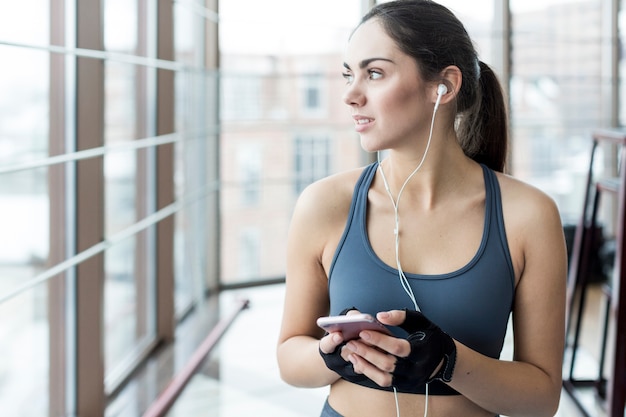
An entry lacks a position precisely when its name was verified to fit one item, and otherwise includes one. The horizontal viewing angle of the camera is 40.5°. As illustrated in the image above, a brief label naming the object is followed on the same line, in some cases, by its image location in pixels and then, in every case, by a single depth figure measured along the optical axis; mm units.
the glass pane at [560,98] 5590
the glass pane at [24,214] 2080
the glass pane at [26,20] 2021
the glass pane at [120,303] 3021
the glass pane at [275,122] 4879
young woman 1216
